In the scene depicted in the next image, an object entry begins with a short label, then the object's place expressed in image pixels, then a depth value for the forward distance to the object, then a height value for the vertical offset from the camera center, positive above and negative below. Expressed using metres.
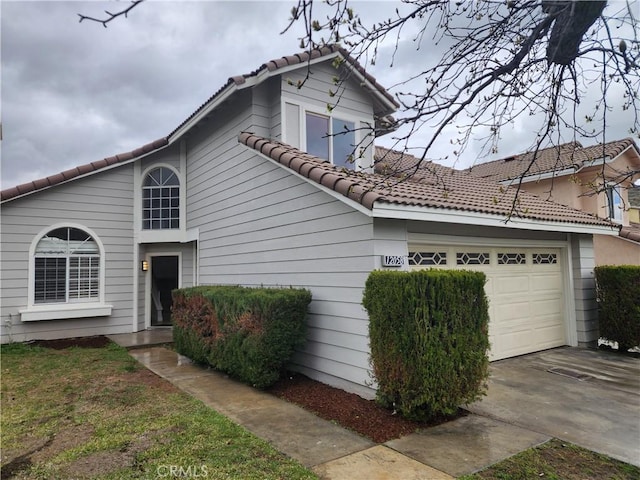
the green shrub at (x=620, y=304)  8.30 -0.91
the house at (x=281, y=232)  5.90 +0.71
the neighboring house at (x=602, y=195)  13.47 +2.45
